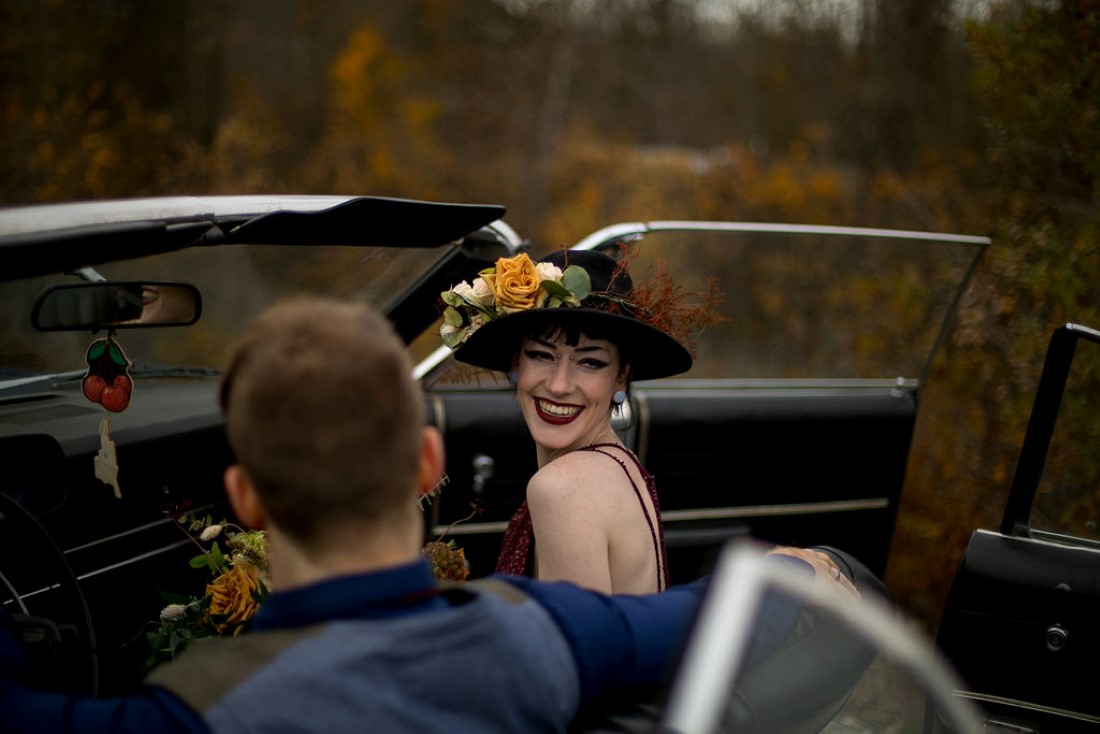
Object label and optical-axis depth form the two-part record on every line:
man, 1.22
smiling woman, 2.15
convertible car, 2.23
